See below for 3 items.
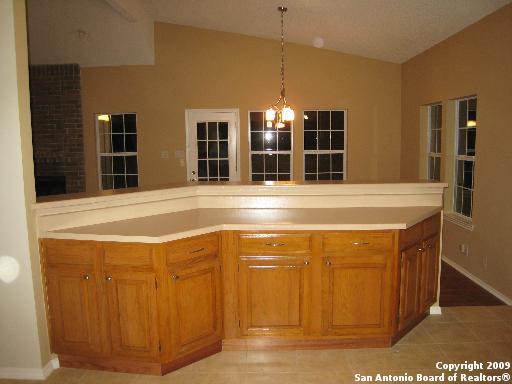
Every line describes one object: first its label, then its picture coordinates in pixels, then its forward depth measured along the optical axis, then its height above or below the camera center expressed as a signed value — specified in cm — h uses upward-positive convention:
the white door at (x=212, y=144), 685 +18
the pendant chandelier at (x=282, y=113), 464 +48
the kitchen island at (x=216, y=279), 250 -77
